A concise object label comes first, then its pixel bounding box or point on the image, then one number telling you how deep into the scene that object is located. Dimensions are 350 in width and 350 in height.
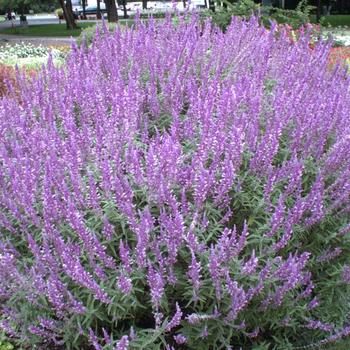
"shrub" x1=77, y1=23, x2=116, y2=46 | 13.38
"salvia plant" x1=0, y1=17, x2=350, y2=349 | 3.04
